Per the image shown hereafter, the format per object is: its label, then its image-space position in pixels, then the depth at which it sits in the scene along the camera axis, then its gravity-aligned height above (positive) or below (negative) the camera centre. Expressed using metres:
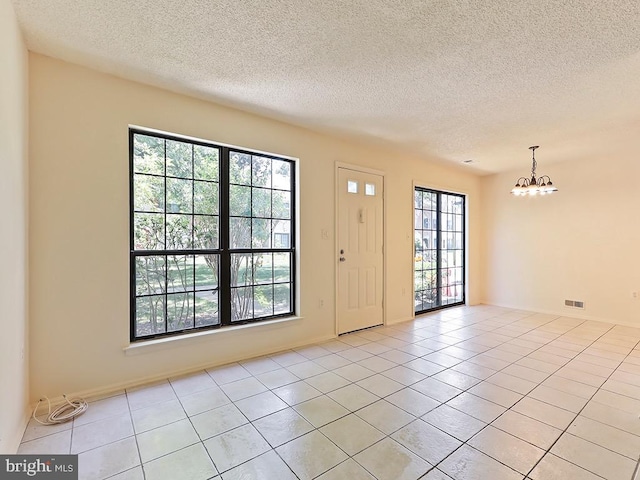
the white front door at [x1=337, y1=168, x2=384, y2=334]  4.16 -0.14
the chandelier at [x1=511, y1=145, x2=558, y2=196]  4.05 +0.66
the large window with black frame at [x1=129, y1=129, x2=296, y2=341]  2.81 +0.05
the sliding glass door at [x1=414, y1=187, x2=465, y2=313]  5.37 -0.17
